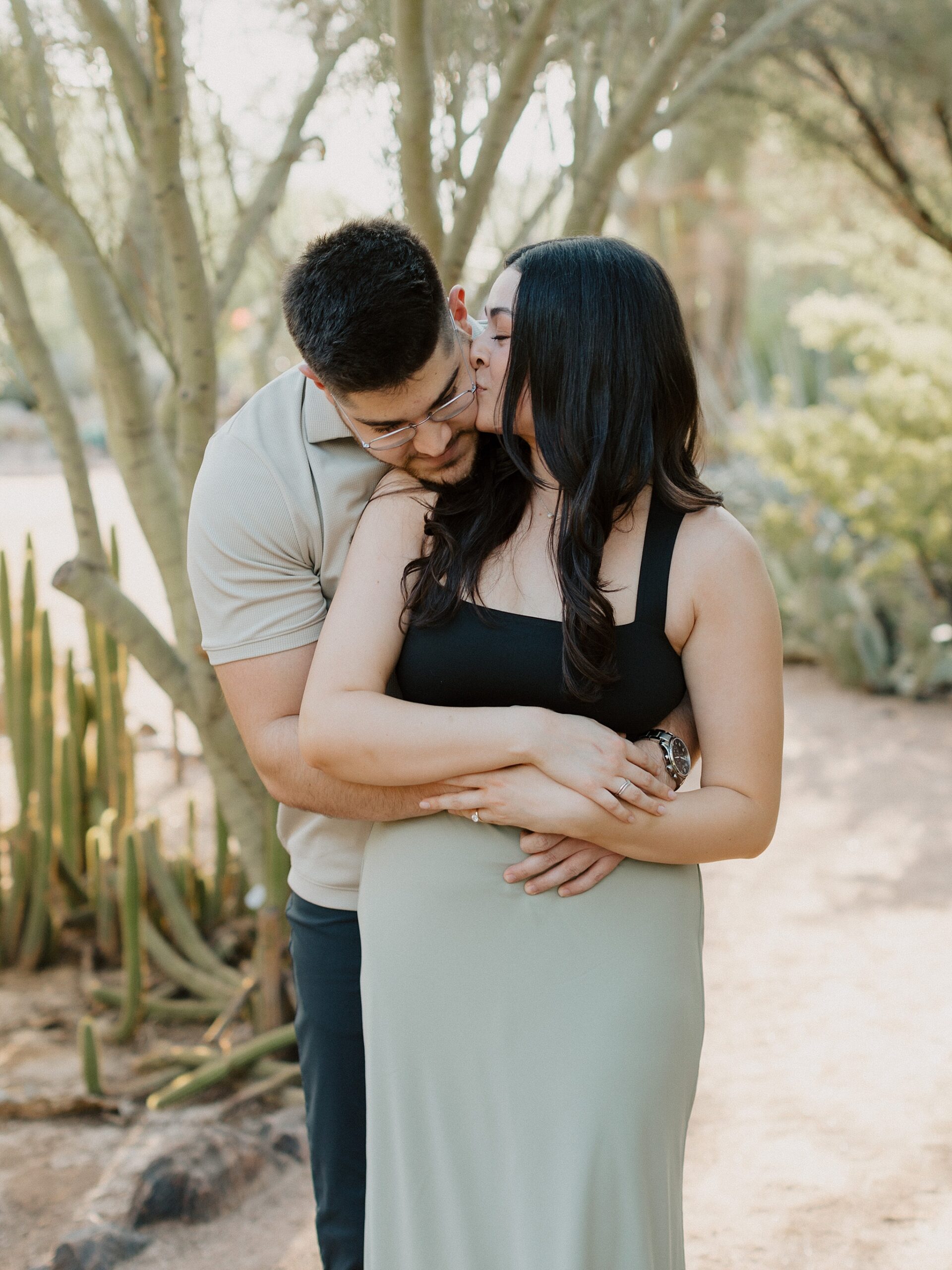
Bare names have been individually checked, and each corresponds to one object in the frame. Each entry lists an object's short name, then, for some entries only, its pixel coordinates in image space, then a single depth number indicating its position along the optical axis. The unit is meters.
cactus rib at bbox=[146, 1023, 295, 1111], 3.43
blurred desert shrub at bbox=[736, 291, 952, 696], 8.23
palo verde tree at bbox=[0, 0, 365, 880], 2.78
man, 1.75
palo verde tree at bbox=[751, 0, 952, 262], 6.77
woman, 1.67
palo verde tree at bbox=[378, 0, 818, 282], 2.75
